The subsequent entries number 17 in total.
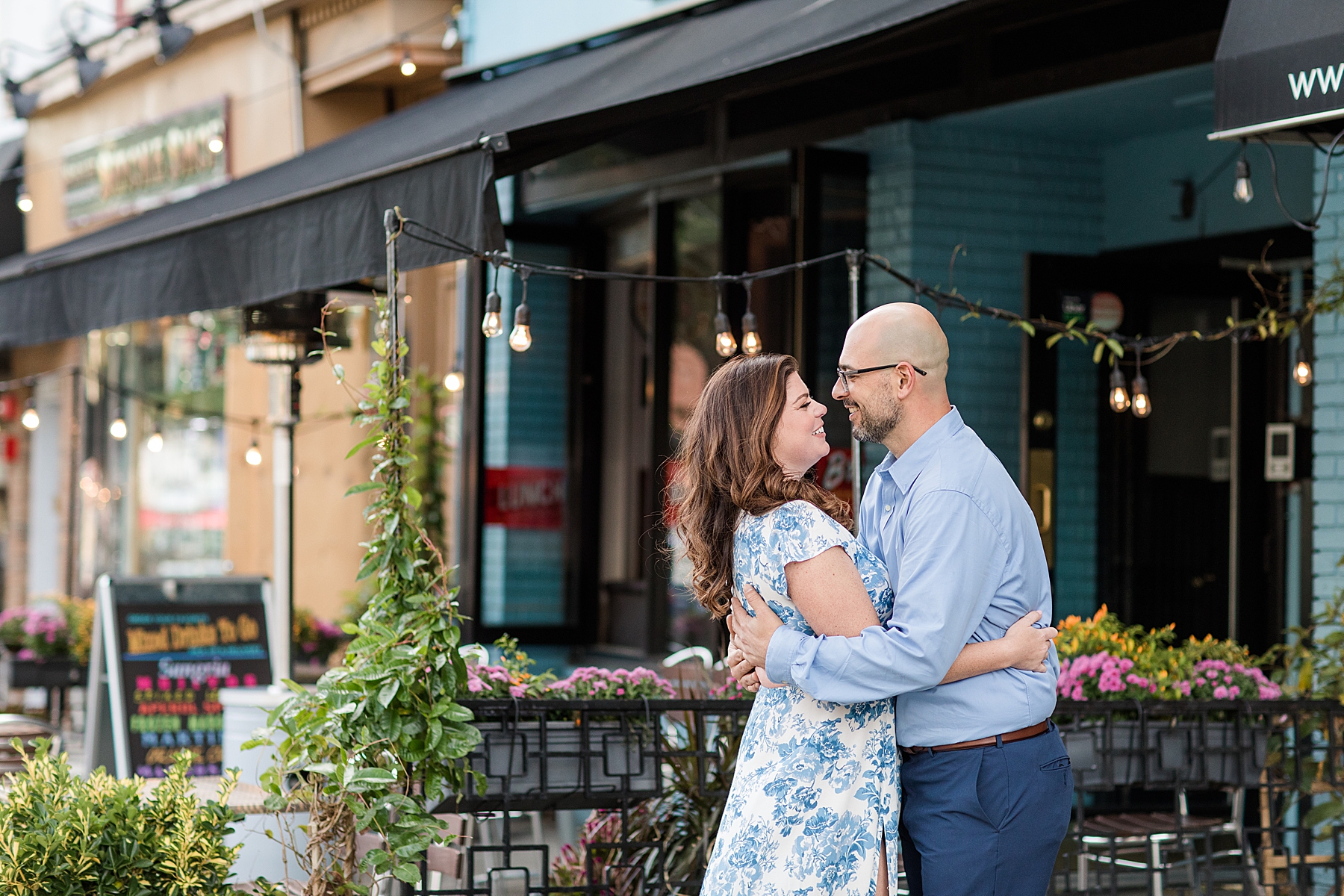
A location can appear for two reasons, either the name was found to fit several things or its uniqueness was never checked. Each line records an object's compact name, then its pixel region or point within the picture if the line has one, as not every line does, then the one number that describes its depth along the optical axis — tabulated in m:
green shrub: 7.11
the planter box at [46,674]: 16.90
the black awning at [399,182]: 9.18
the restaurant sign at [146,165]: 23.14
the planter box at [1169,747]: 8.79
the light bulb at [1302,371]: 10.10
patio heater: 12.48
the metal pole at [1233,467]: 13.88
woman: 5.46
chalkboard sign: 12.60
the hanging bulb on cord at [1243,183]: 8.30
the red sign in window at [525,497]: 17.10
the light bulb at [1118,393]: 9.69
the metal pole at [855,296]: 8.55
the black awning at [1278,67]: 7.16
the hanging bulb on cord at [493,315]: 8.50
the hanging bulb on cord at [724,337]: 9.63
